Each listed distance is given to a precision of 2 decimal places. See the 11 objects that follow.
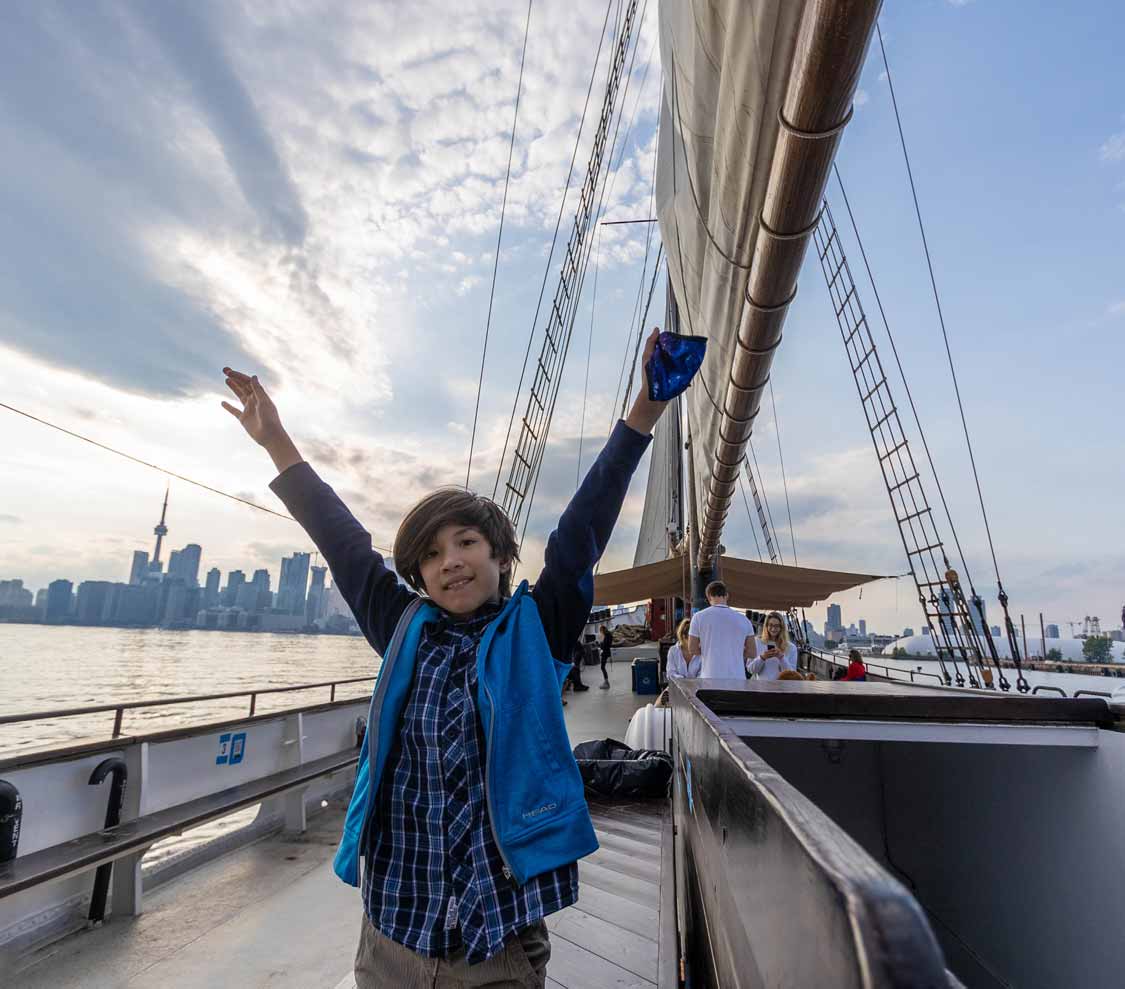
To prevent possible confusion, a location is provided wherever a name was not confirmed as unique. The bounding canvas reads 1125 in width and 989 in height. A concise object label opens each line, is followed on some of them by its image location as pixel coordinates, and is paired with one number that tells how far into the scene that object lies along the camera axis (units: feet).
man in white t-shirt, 14.70
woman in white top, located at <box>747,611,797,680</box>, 18.33
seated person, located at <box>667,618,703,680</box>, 19.81
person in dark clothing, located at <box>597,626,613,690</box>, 54.80
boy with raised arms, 3.13
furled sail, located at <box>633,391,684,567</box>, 52.29
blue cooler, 40.75
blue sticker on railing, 13.62
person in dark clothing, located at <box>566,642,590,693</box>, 44.21
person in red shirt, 27.37
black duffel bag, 14.32
